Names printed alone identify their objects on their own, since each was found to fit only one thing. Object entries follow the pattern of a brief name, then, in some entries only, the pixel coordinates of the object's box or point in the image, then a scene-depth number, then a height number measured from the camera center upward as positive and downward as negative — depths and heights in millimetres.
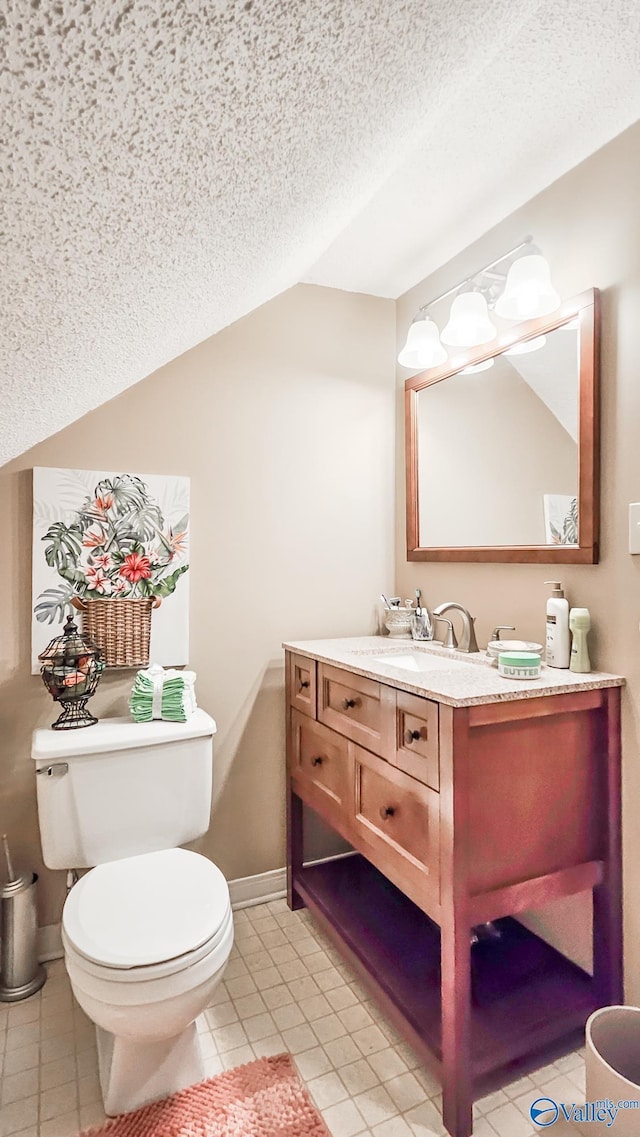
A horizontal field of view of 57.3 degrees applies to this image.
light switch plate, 1456 +85
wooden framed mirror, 1590 +372
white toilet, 1229 -807
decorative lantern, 1712 -320
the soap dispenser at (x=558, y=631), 1582 -186
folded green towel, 1793 -411
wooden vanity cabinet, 1303 -702
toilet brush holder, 1706 -1110
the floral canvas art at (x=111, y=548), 1836 +54
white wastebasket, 1234 -1073
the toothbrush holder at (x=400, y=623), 2268 -233
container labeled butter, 1483 -262
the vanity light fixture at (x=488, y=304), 1623 +784
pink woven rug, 1291 -1248
